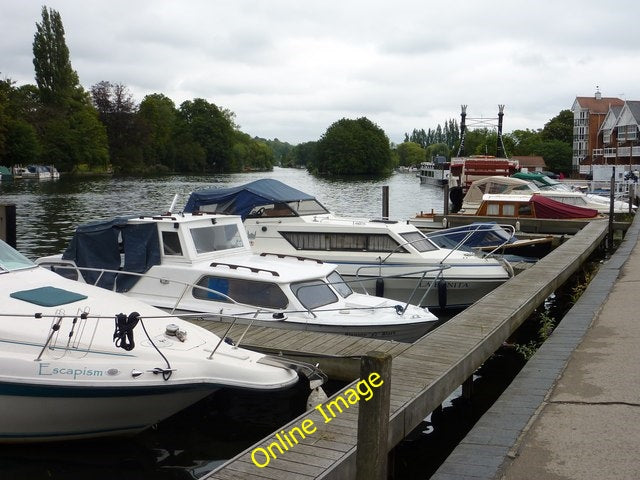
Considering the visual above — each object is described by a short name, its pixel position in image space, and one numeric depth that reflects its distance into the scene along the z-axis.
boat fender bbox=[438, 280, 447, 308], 17.77
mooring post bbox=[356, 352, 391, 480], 5.57
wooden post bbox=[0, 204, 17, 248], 18.09
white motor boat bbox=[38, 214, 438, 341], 13.13
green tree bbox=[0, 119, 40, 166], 93.31
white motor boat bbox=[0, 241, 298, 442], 8.65
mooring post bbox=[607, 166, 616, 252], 28.02
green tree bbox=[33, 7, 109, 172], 108.38
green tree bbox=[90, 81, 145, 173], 125.12
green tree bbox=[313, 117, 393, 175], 151.12
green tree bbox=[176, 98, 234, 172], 144.38
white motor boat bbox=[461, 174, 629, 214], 36.09
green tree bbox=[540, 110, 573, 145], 131.00
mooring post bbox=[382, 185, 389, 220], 30.68
